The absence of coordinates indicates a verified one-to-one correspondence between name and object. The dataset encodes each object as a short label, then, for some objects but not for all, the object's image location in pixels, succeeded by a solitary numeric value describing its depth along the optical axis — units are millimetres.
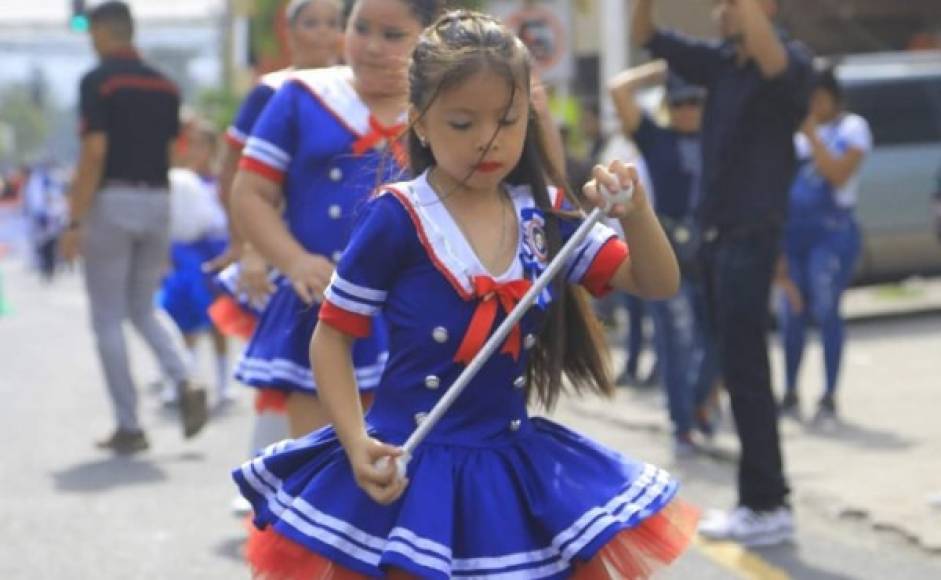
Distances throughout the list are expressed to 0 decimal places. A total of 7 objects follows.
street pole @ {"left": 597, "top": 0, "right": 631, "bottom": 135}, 48469
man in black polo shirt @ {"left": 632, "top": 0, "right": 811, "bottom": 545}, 11354
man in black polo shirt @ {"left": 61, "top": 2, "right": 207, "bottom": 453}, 15921
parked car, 25357
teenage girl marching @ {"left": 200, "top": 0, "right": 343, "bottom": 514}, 10490
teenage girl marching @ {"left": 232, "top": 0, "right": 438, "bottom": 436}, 8844
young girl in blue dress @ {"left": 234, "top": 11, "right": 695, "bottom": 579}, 6342
